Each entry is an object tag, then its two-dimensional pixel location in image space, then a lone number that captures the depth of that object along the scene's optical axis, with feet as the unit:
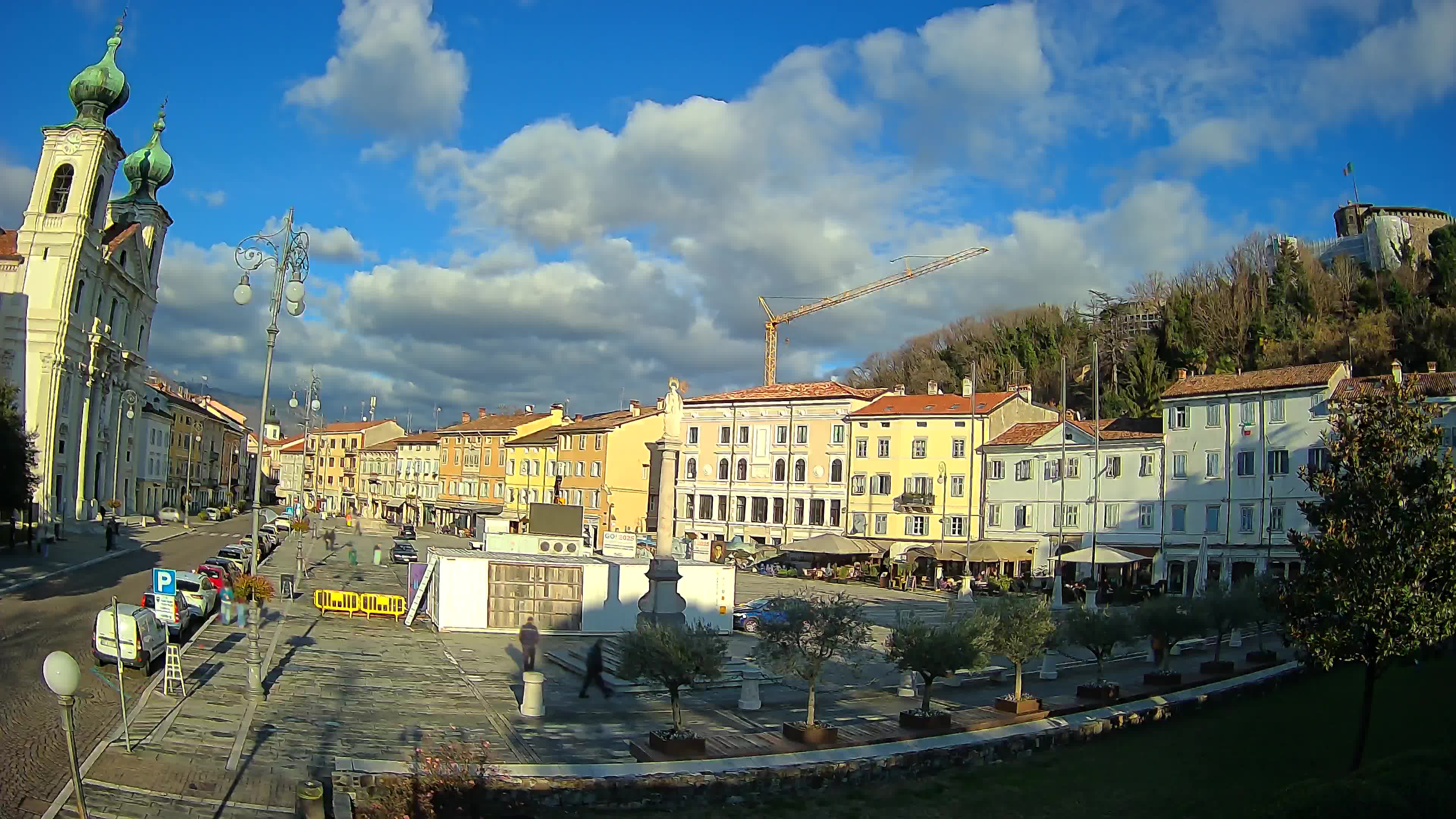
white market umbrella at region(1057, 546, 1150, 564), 147.54
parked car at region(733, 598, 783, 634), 108.99
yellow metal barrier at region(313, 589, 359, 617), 105.09
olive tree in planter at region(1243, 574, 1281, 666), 81.97
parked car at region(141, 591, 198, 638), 78.74
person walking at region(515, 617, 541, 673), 70.03
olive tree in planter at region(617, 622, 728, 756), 52.85
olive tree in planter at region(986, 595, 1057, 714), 65.26
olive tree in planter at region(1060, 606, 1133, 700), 73.41
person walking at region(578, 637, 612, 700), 70.74
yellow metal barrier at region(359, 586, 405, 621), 105.91
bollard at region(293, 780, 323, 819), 38.06
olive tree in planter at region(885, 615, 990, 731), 59.93
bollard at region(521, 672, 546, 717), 63.10
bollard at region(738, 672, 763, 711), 68.39
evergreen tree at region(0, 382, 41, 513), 132.46
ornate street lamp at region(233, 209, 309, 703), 66.33
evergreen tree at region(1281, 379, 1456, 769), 48.98
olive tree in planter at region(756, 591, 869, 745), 58.13
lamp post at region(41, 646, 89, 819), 31.07
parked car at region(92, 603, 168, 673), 65.36
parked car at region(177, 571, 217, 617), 96.02
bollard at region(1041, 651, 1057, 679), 81.61
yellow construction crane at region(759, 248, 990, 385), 414.41
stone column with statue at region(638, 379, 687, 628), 89.20
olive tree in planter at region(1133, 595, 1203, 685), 77.25
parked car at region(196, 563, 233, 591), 107.14
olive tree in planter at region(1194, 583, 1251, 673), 80.18
